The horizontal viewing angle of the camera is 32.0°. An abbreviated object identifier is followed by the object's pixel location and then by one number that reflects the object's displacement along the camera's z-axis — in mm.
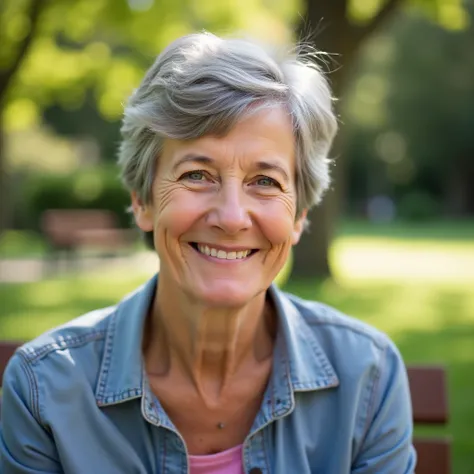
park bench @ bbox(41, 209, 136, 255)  17031
